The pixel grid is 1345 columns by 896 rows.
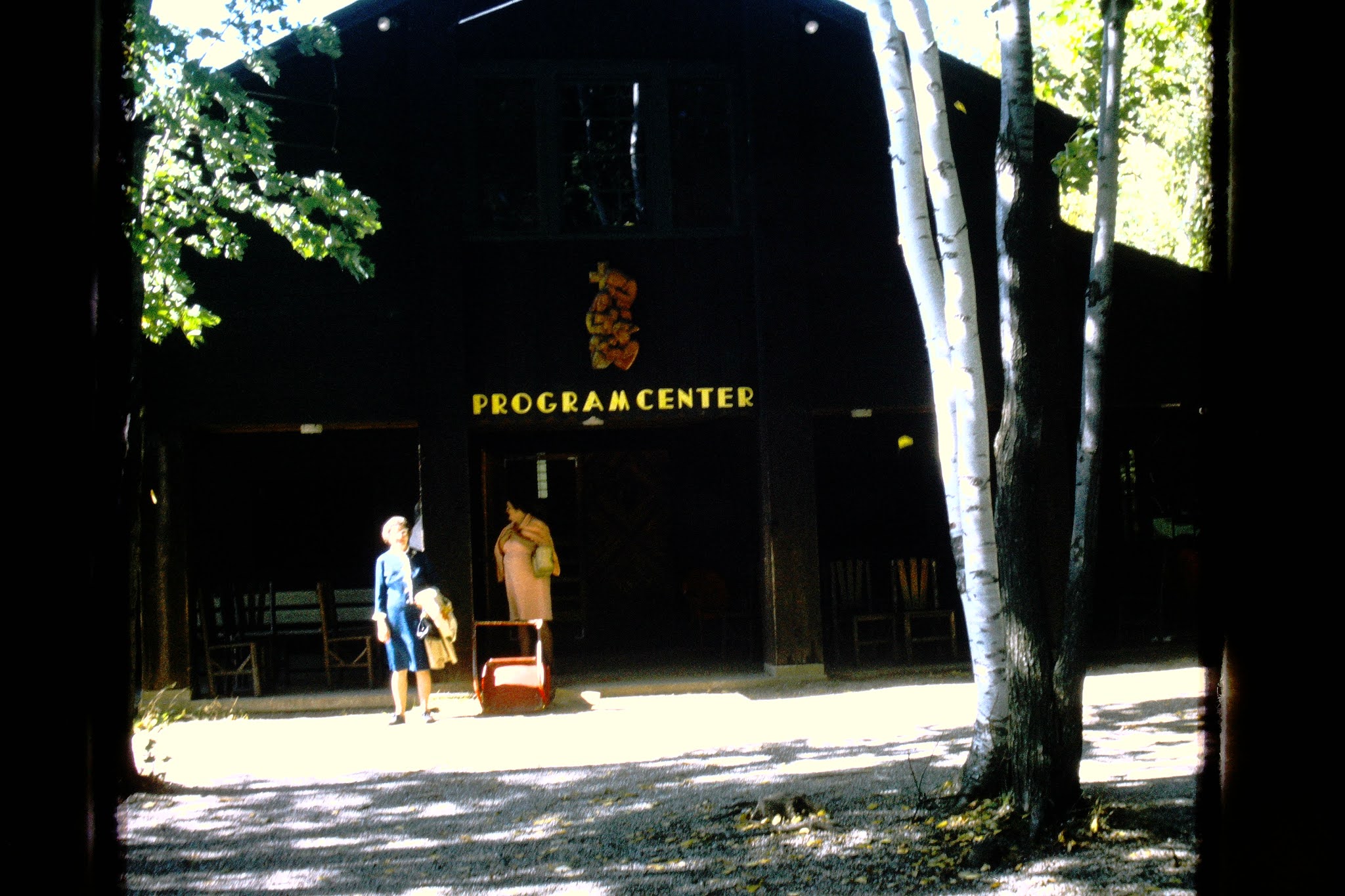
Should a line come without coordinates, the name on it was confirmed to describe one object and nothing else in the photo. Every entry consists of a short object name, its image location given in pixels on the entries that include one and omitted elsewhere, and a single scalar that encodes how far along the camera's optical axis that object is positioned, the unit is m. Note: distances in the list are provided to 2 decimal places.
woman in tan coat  12.49
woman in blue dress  11.12
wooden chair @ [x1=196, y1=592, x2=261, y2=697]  12.31
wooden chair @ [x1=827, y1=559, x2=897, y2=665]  13.49
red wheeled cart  11.45
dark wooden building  12.23
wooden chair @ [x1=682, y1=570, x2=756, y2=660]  14.82
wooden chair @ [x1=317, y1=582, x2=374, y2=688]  12.67
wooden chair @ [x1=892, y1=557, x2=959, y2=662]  13.55
